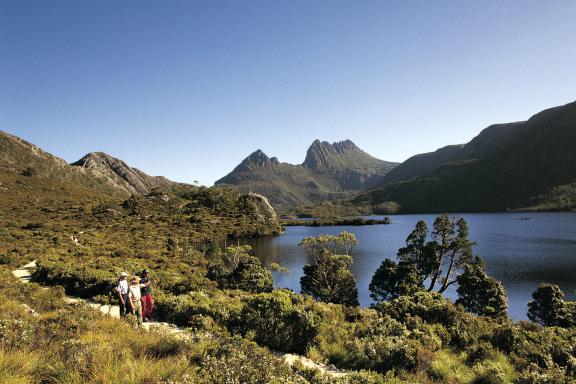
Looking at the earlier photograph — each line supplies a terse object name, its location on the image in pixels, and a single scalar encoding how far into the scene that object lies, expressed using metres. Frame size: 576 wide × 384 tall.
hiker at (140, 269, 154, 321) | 15.97
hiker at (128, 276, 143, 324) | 14.87
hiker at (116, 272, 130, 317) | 15.00
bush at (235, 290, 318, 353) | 13.43
